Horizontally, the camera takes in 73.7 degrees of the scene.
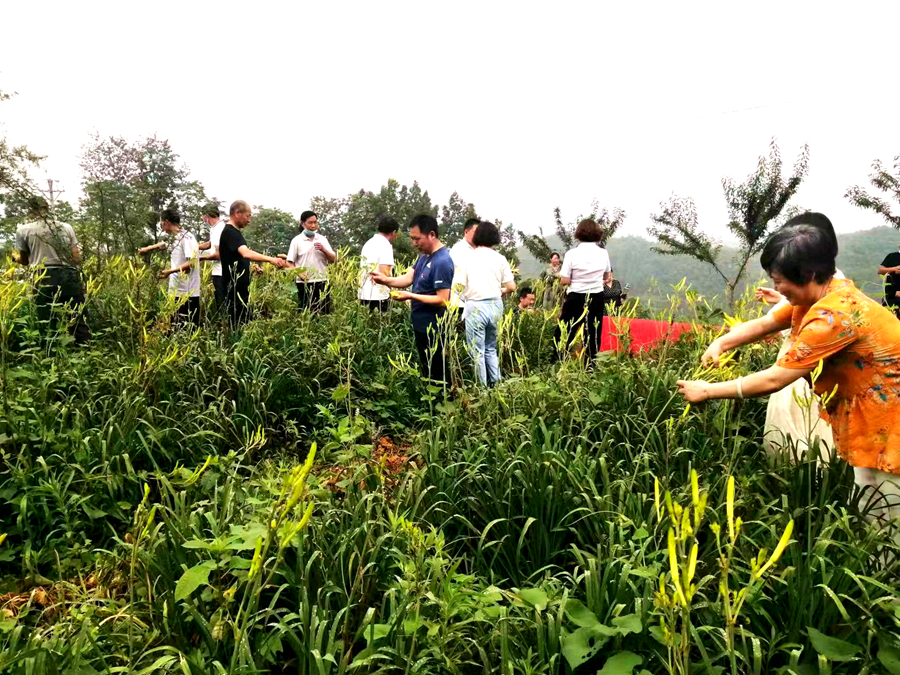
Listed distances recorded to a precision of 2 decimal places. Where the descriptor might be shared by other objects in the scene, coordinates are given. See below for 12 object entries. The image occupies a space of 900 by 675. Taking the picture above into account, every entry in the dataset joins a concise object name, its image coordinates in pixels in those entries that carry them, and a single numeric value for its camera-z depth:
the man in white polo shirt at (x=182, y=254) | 6.03
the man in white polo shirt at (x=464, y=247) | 5.24
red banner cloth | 4.18
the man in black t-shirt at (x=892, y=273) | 5.88
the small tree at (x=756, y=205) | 13.51
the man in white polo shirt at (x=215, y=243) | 6.38
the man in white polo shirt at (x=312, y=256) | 6.72
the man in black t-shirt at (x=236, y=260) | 5.81
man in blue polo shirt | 4.63
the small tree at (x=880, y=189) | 10.95
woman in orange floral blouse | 2.14
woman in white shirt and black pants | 5.75
